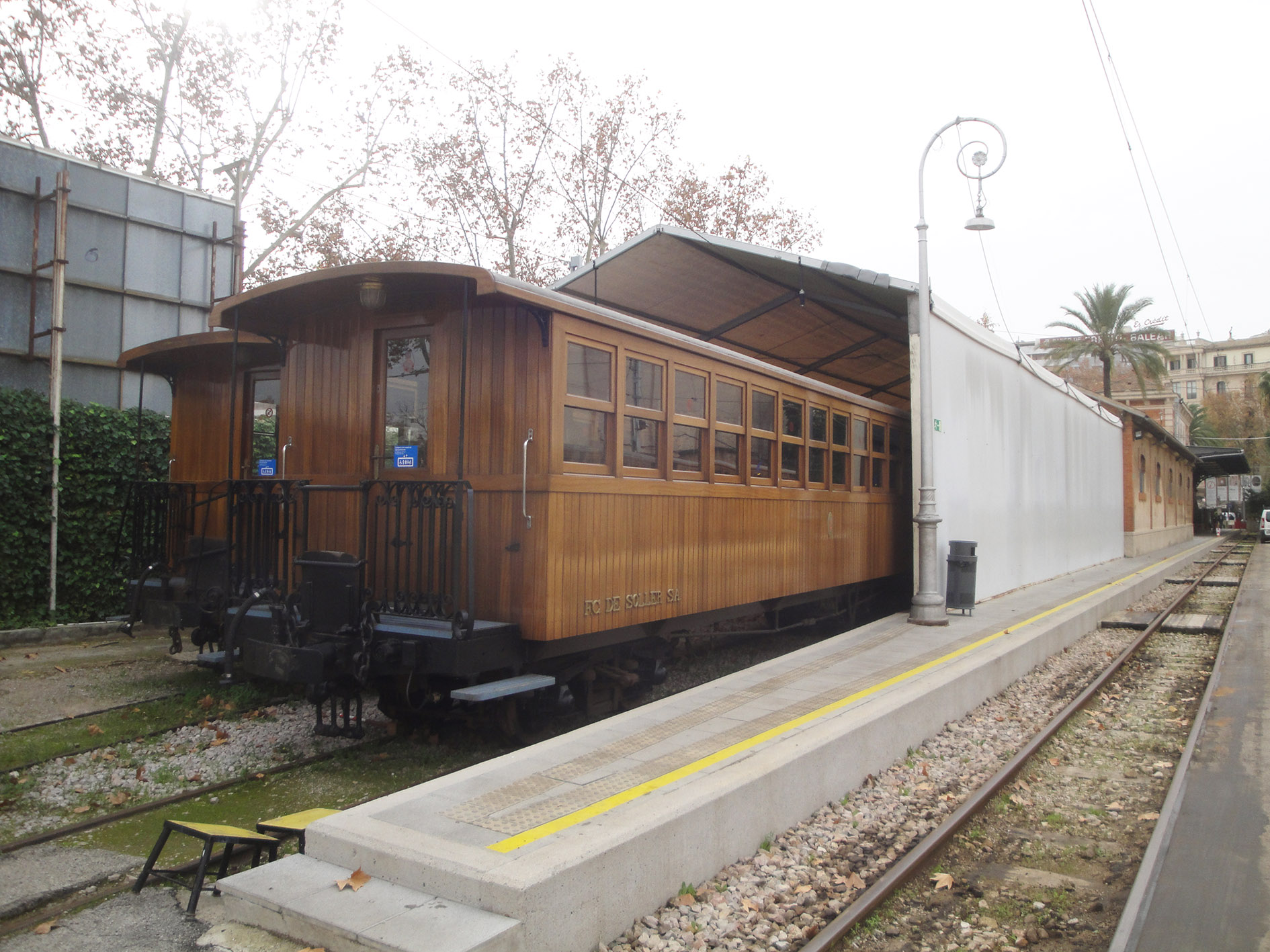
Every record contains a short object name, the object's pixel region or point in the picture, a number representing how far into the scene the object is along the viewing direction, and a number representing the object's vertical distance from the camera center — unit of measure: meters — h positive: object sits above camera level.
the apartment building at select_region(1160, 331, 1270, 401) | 91.75 +15.99
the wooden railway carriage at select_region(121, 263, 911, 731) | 5.71 +0.11
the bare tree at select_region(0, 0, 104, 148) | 16.41 +8.08
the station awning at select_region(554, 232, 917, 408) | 10.98 +2.86
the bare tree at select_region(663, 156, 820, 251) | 22.41 +7.52
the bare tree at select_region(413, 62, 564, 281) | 20.36 +7.40
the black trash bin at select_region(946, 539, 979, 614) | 11.20 -0.74
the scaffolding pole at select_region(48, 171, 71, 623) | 10.20 +1.84
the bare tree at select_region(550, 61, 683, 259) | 21.41 +7.90
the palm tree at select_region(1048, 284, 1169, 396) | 38.62 +7.85
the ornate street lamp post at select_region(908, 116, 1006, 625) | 10.44 +0.11
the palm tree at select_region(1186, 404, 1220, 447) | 65.50 +6.39
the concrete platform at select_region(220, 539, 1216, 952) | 3.22 -1.28
